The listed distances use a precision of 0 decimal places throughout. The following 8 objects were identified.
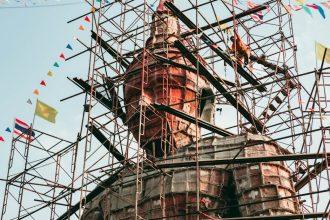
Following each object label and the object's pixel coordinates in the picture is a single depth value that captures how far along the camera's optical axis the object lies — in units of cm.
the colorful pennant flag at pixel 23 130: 3441
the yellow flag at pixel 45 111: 3300
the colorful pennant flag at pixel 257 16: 3651
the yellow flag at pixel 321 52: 2482
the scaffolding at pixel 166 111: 2814
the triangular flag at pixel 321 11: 3088
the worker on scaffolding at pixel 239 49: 3264
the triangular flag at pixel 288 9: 3614
